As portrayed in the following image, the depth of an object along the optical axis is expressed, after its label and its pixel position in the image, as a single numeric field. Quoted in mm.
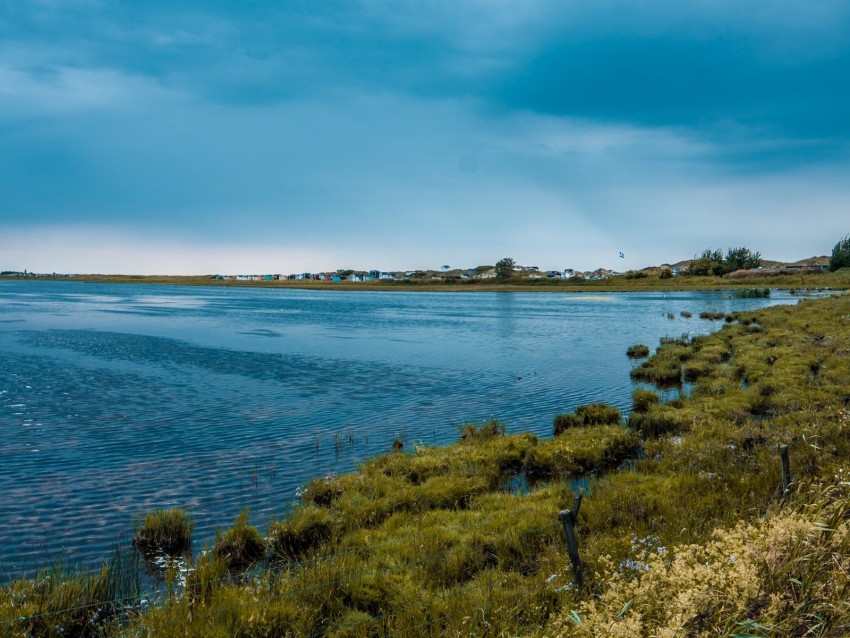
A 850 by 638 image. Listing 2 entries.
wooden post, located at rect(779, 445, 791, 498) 9602
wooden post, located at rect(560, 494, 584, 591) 7763
